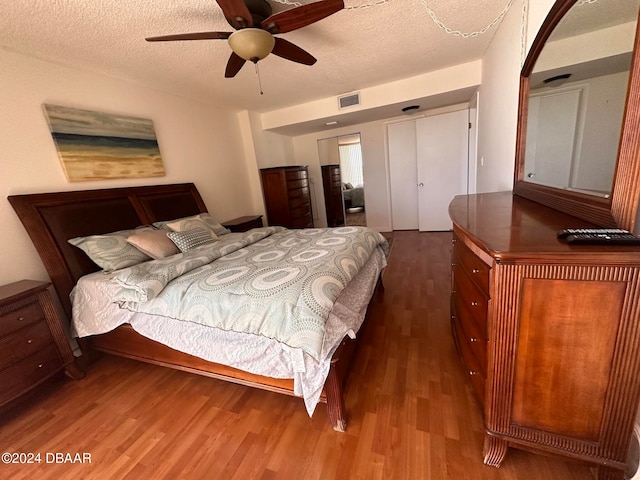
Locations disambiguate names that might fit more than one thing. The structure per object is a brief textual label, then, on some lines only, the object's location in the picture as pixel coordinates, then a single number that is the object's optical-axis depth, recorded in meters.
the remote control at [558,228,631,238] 0.80
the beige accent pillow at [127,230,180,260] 2.06
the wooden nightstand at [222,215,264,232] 3.32
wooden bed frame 1.33
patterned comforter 1.18
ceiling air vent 3.51
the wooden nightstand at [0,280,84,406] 1.48
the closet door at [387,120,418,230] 4.49
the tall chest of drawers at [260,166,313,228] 4.11
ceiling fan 1.37
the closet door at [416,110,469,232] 4.11
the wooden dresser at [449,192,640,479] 0.75
